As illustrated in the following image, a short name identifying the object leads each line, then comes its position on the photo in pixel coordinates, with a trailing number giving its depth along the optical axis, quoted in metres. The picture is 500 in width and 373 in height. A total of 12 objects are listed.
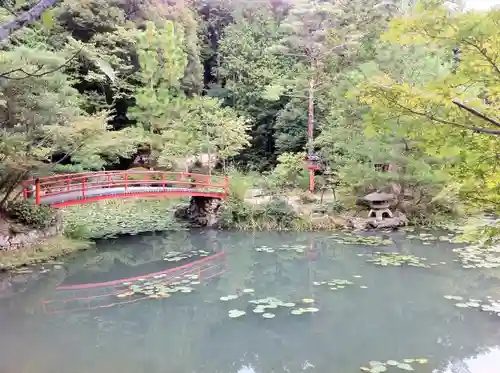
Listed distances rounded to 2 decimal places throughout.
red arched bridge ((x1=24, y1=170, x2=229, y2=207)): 9.47
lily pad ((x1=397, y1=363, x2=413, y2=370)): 4.67
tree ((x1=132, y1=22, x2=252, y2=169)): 15.19
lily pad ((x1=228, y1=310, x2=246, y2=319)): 6.19
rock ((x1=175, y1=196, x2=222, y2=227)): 12.12
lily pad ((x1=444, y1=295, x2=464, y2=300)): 6.81
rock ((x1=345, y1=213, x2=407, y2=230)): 11.19
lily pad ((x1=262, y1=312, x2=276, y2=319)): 6.08
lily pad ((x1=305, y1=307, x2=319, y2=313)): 6.33
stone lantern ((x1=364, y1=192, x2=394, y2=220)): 11.30
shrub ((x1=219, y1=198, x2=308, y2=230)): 11.49
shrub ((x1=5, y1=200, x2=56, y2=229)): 8.71
